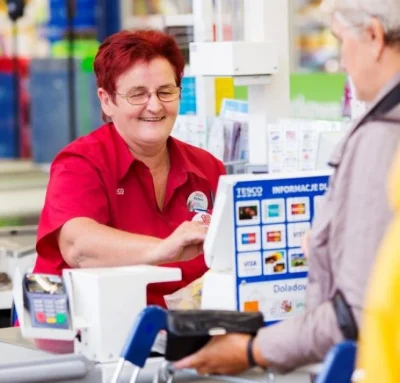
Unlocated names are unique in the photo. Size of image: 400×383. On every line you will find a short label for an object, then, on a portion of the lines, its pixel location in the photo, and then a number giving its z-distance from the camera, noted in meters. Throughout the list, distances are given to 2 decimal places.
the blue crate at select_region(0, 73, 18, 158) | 19.35
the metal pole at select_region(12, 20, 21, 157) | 18.95
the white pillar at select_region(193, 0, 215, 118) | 7.69
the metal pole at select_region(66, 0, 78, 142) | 19.11
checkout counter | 4.23
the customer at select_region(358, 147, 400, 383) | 1.94
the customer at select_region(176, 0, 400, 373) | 3.25
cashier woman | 5.19
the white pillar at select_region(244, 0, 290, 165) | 7.03
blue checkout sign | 4.05
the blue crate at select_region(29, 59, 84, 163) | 19.25
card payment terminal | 4.34
